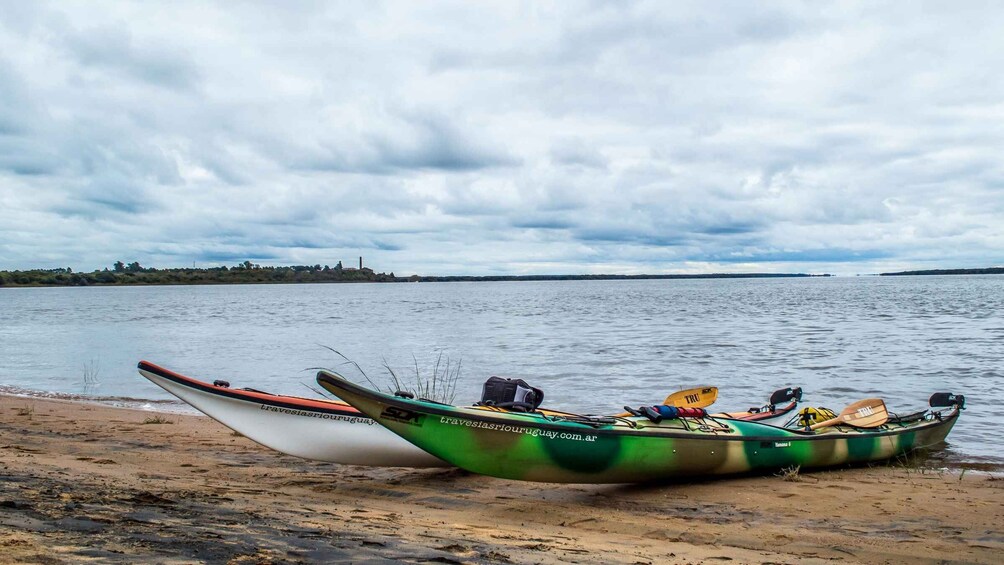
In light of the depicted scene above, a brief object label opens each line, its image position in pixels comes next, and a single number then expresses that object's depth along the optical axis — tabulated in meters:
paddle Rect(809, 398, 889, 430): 9.41
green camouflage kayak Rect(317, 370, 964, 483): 7.10
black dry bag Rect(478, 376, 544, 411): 7.94
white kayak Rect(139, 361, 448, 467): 8.02
